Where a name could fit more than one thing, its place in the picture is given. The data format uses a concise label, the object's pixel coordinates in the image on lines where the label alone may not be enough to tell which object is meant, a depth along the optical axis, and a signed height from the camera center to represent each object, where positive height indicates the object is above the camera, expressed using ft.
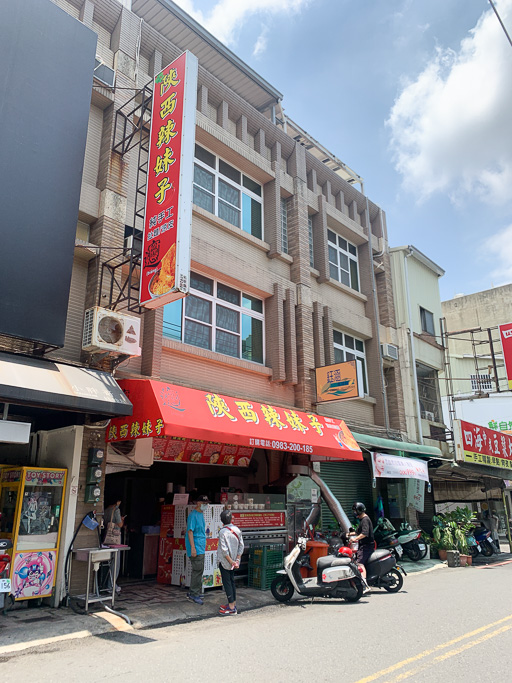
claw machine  26.78 -0.87
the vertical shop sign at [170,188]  29.58 +18.21
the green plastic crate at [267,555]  36.24 -3.42
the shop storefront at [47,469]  25.32 +1.87
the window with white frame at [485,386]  94.93 +20.39
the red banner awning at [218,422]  29.40 +4.93
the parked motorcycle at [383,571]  34.55 -4.30
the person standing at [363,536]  34.58 -2.07
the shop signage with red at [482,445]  58.85 +6.54
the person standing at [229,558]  28.58 -2.79
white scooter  30.60 -4.18
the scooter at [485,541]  56.54 -3.95
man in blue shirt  30.91 -2.48
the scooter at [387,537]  48.08 -3.03
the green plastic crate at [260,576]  35.73 -4.73
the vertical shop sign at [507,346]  64.23 +18.21
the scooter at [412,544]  50.56 -3.81
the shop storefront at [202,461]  30.60 +3.21
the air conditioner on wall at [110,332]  30.04 +9.63
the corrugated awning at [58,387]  23.97 +5.53
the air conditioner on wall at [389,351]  59.85 +16.57
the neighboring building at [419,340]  63.52 +19.75
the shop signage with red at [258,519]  38.17 -1.09
